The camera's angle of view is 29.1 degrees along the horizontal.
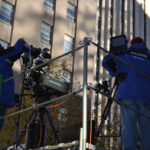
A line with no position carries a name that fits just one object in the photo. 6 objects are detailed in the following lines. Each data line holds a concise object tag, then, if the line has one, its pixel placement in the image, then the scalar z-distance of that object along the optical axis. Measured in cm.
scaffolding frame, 272
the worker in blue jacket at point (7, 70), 424
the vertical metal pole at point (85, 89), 274
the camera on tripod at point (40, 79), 426
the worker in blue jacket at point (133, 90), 361
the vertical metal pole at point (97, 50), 2915
